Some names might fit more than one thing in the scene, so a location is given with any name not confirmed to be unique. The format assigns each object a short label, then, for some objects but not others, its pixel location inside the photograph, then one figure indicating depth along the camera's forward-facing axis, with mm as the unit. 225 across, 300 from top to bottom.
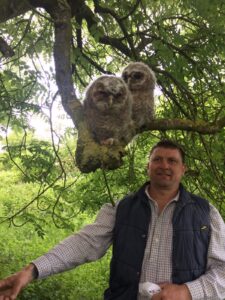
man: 1359
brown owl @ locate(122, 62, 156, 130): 2020
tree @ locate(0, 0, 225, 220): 1859
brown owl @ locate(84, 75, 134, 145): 1609
